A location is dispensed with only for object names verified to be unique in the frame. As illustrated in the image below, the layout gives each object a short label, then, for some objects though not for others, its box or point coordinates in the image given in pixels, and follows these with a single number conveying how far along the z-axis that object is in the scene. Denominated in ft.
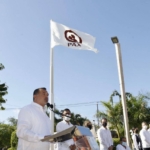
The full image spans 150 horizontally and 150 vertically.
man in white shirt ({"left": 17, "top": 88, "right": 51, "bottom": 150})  9.98
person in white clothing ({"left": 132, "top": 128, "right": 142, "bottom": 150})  37.55
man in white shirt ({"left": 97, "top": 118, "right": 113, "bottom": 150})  26.16
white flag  31.40
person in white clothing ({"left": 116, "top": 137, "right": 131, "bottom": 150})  28.04
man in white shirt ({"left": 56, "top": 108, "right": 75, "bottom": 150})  19.53
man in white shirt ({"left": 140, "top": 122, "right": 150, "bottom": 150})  33.06
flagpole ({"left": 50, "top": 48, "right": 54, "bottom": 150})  24.58
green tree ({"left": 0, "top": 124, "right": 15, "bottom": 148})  133.49
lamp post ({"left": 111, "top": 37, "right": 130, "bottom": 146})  27.07
